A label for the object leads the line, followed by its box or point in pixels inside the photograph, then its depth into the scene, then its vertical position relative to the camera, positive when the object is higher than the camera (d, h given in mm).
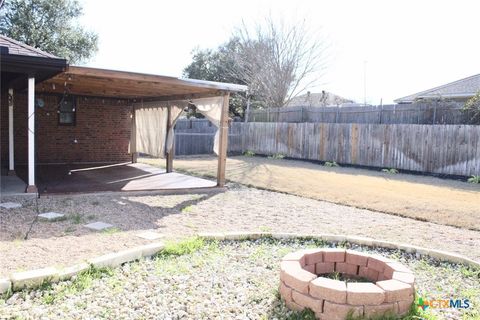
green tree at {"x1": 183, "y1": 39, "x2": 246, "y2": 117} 22828 +3865
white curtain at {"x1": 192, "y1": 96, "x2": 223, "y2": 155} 8586 +544
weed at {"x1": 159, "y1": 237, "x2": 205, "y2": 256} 4090 -1167
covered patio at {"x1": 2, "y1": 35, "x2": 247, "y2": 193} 7785 +187
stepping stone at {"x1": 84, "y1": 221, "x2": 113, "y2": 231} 5027 -1187
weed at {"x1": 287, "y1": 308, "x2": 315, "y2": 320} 2733 -1200
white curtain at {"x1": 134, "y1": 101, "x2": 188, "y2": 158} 11021 +192
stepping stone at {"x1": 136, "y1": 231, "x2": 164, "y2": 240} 4664 -1189
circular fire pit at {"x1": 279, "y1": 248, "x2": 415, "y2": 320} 2664 -1034
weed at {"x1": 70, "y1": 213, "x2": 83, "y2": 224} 5367 -1180
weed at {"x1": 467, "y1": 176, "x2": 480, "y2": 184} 10326 -970
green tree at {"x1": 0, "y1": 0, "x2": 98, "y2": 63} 16344 +4255
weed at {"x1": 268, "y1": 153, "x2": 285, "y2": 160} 15867 -786
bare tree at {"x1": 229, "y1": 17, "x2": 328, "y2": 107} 21344 +4028
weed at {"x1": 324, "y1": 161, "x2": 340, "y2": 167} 13883 -902
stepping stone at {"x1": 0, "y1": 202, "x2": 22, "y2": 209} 6011 -1141
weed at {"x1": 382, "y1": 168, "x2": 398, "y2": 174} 12219 -950
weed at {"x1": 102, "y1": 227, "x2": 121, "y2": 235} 4836 -1187
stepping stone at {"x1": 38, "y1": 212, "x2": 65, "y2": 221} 5436 -1166
